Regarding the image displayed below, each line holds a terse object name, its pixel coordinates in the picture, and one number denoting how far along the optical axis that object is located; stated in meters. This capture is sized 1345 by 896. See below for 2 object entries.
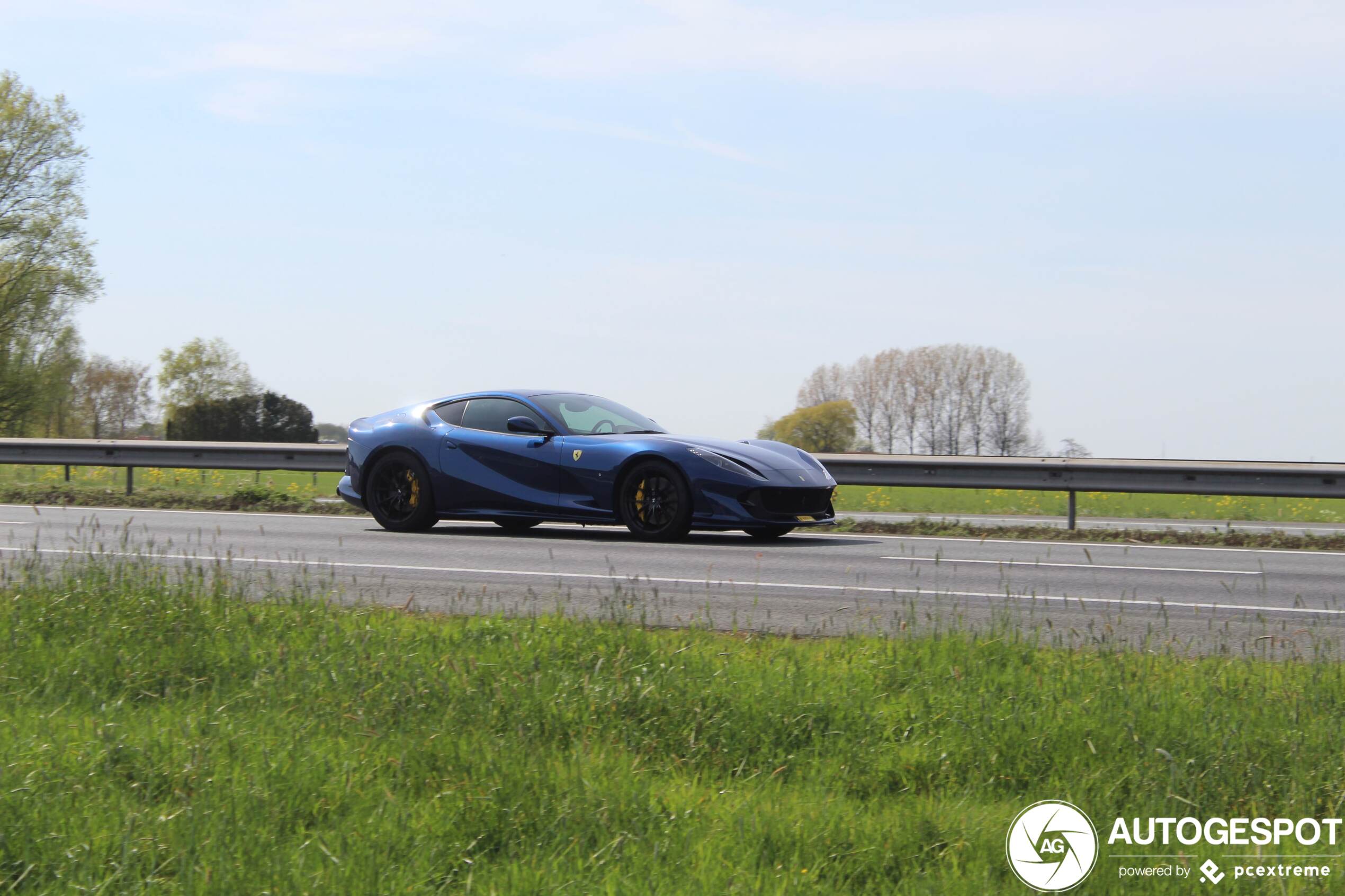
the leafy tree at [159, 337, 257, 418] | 103.56
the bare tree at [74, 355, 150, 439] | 94.56
